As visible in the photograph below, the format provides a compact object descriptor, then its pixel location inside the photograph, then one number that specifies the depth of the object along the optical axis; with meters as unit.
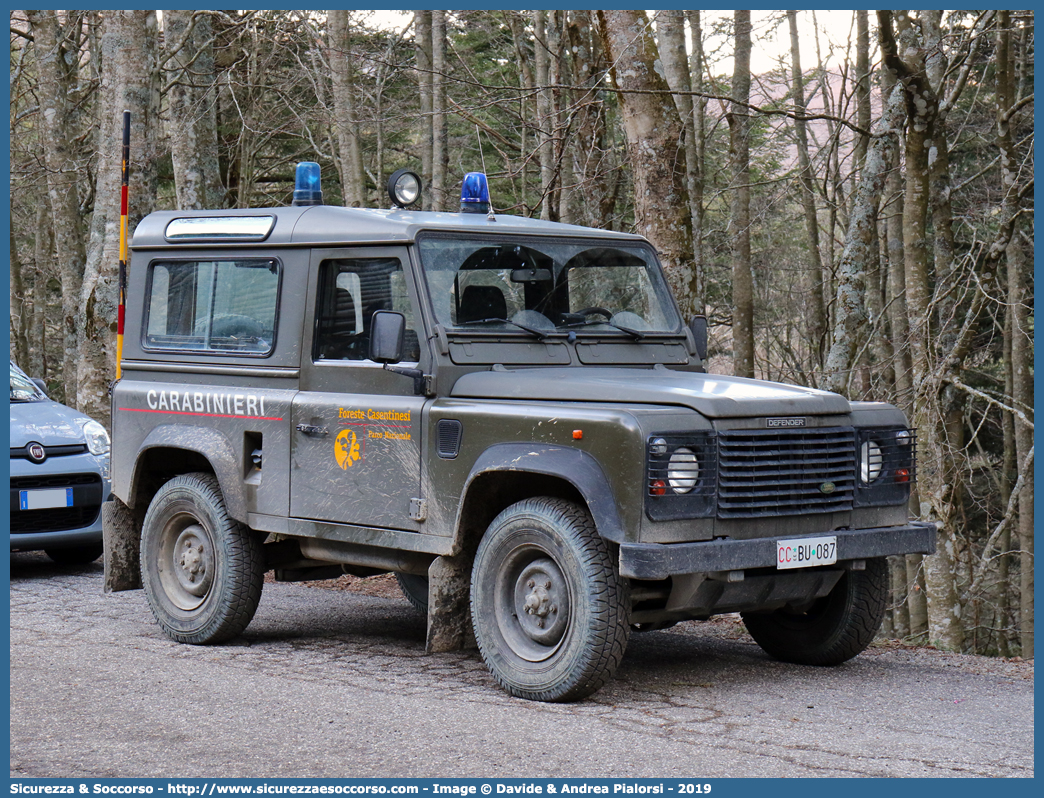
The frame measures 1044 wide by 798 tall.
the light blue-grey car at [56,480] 9.85
